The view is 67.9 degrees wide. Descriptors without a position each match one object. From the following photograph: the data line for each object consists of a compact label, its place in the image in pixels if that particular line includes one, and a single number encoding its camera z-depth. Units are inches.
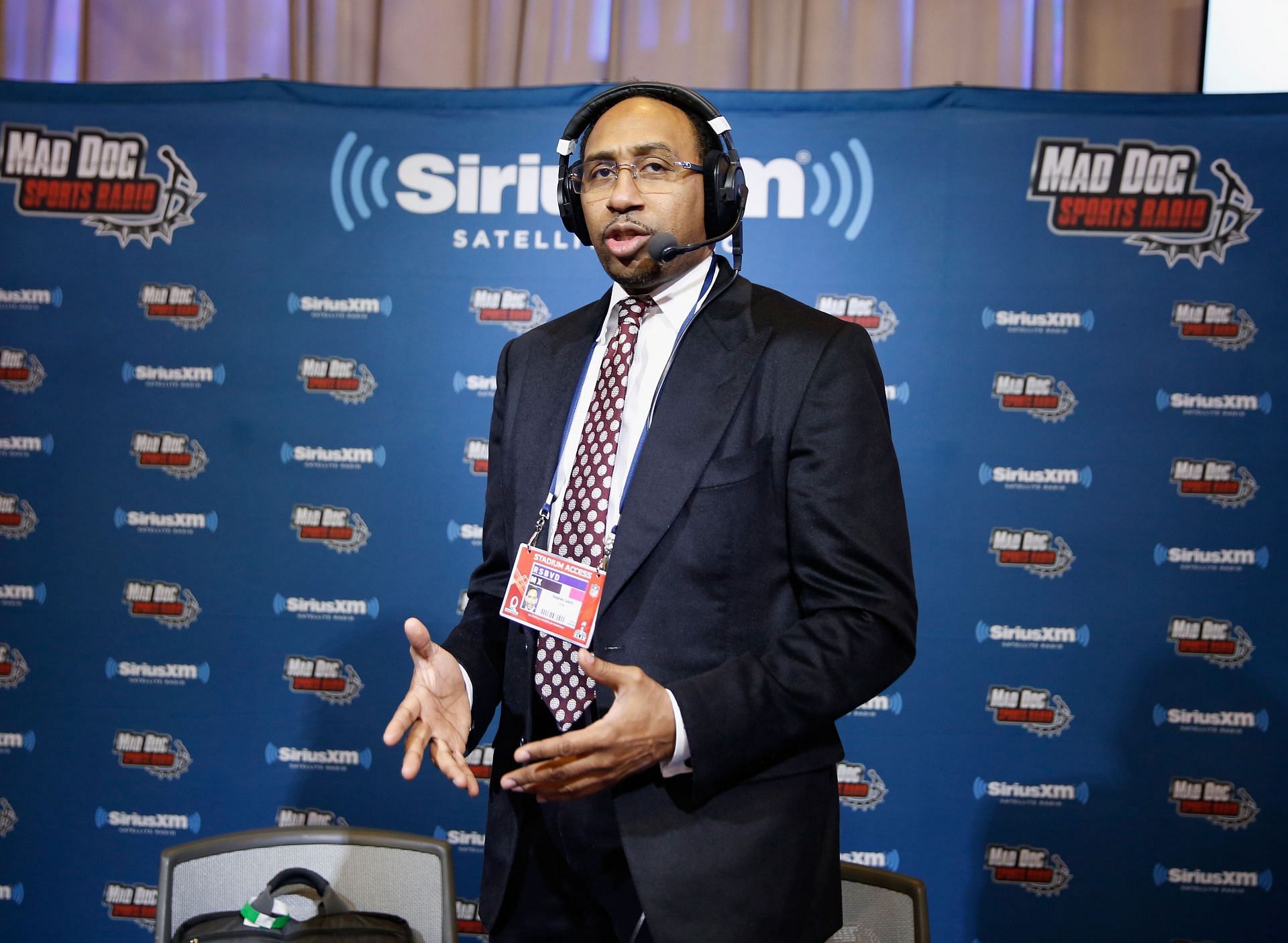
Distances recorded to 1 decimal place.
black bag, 80.4
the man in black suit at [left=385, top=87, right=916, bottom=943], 49.4
